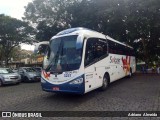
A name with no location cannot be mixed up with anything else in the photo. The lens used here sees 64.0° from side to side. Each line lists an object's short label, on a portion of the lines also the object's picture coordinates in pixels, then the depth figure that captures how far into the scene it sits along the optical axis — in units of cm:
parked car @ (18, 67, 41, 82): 1207
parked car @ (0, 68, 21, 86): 1053
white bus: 562
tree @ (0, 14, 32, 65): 2045
